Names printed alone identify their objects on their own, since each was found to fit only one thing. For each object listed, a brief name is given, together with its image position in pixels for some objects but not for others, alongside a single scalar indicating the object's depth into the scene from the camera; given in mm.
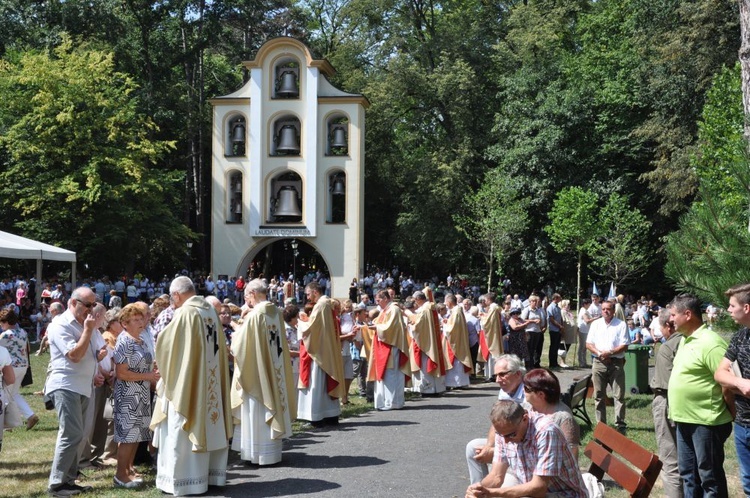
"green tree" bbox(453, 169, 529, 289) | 38906
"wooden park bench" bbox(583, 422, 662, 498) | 5691
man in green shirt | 6156
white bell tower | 40844
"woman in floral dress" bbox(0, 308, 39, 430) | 9820
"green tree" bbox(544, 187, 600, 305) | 34500
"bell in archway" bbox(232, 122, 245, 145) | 41594
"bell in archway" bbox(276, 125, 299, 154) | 41312
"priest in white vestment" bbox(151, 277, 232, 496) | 7648
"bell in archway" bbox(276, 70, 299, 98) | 41188
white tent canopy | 19156
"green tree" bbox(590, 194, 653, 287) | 34562
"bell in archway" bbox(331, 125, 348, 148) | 41219
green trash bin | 15430
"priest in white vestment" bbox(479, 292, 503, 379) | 18141
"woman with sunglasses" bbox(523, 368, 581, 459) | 5477
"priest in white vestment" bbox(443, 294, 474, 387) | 16797
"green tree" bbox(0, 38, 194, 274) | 34500
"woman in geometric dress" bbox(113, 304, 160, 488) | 7977
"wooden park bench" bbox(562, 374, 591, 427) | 10055
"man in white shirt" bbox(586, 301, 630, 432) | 11570
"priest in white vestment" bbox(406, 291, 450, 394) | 15398
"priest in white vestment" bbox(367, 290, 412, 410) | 13617
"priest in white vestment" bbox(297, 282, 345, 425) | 11516
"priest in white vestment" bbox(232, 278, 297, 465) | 9047
